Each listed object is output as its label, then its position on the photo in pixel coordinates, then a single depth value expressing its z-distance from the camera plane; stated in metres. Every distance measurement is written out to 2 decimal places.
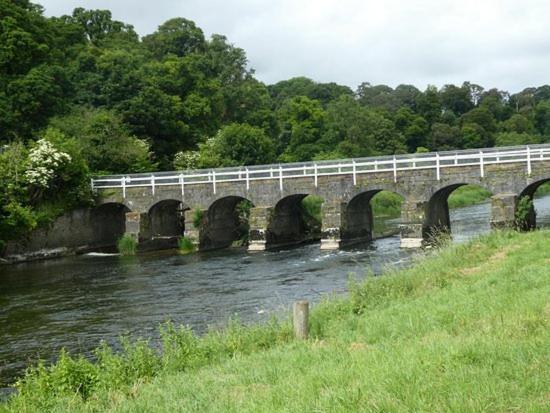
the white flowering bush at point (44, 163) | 39.31
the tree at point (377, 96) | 112.72
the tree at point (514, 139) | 88.56
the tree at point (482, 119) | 97.56
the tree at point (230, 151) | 53.38
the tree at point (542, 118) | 106.25
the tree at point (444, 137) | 90.12
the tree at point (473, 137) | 92.12
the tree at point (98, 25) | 83.94
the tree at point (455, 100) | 109.12
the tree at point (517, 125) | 98.00
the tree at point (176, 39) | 79.56
